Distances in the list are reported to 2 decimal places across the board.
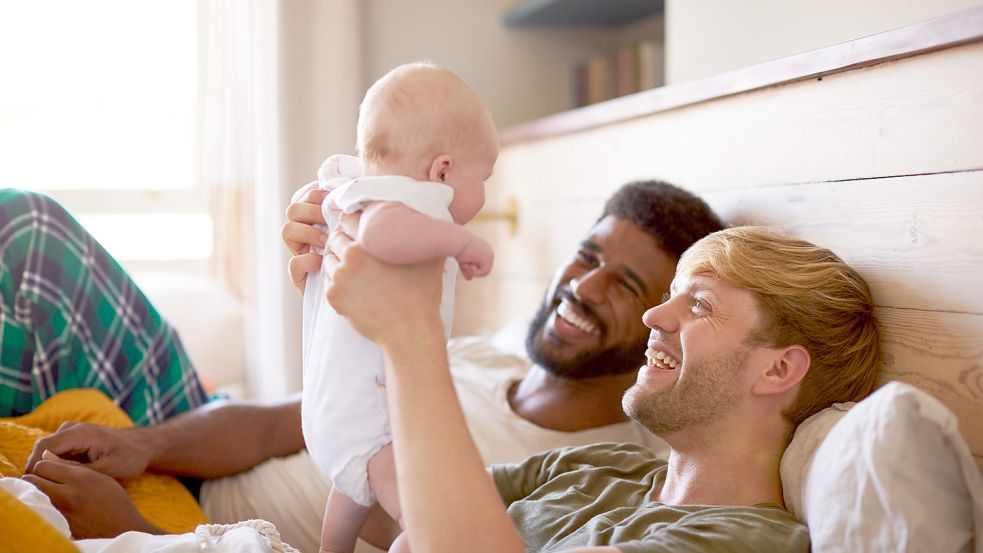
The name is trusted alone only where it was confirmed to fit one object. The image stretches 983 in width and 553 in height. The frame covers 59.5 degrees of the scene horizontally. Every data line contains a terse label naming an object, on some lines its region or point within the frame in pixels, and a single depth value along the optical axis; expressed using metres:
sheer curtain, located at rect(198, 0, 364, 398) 2.87
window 3.12
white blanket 1.05
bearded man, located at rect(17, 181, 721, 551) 1.62
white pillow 0.92
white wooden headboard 1.14
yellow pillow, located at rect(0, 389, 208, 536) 1.40
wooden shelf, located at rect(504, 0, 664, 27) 3.04
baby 0.94
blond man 0.94
